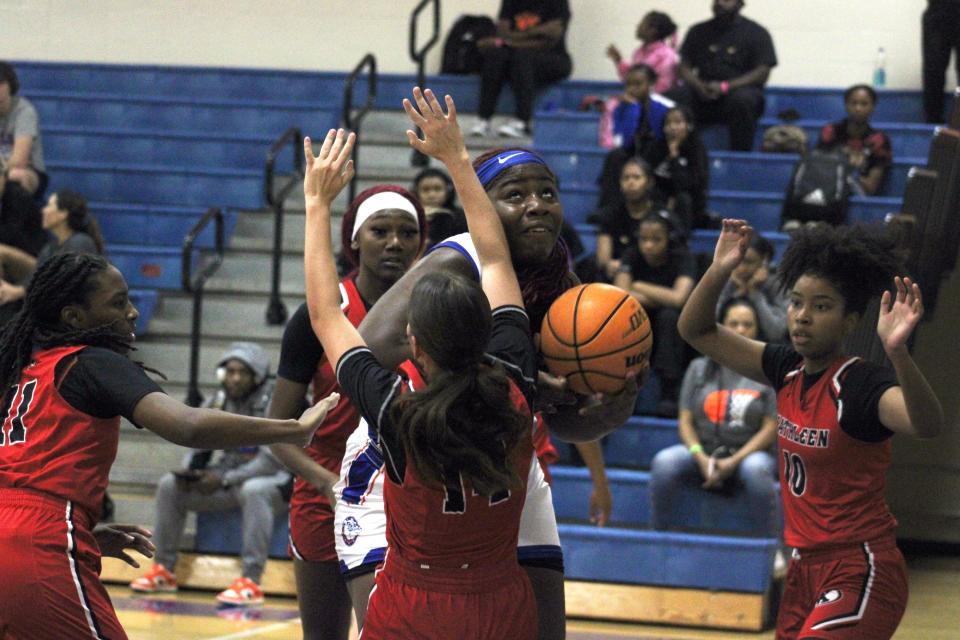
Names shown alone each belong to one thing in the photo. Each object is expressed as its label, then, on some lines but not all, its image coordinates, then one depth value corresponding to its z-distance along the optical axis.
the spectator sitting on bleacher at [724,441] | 13.97
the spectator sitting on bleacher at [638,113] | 18.11
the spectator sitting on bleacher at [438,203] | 14.54
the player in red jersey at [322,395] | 7.86
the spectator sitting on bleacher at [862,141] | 18.54
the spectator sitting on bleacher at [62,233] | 15.88
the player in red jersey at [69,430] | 6.38
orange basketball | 6.12
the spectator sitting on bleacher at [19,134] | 18.38
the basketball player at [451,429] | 5.49
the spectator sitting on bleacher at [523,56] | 20.59
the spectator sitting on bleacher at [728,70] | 19.53
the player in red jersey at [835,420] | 7.35
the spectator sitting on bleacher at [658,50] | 20.18
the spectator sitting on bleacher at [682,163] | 17.52
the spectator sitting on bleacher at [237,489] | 14.34
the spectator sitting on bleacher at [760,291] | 14.92
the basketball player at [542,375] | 6.22
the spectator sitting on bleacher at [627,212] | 16.66
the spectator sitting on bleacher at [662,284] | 15.45
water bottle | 21.93
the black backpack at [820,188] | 17.44
